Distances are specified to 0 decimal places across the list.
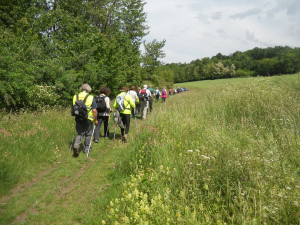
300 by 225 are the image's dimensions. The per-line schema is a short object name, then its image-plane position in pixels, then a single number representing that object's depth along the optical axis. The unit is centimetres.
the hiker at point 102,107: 824
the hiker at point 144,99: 1258
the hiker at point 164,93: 2026
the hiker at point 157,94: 2234
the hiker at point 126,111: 791
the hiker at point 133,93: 978
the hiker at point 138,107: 1392
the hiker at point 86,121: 667
